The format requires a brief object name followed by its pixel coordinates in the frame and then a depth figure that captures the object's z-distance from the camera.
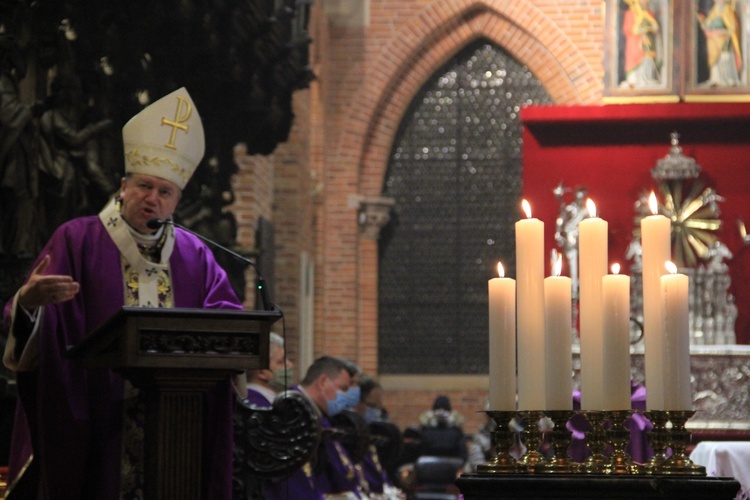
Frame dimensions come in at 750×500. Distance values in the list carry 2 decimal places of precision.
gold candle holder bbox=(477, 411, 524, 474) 4.91
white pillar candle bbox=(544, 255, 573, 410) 4.99
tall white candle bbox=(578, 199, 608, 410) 4.98
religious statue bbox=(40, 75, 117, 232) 12.49
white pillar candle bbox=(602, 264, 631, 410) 4.91
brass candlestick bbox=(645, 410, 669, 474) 4.85
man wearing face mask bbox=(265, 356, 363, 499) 14.55
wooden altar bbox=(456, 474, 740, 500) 4.60
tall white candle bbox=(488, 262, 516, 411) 5.14
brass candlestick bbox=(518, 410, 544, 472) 4.97
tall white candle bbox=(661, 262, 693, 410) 4.88
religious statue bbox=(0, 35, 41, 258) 11.52
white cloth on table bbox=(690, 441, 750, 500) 9.81
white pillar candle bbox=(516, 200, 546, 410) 5.06
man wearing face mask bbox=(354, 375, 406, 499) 16.85
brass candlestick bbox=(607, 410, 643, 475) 4.81
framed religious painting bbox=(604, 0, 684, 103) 27.45
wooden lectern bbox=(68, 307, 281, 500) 6.83
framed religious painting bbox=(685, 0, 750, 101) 27.68
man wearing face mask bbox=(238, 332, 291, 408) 12.87
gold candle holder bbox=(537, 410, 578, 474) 4.88
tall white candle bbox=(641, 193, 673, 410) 4.90
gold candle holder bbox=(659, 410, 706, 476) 4.70
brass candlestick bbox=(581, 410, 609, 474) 4.85
